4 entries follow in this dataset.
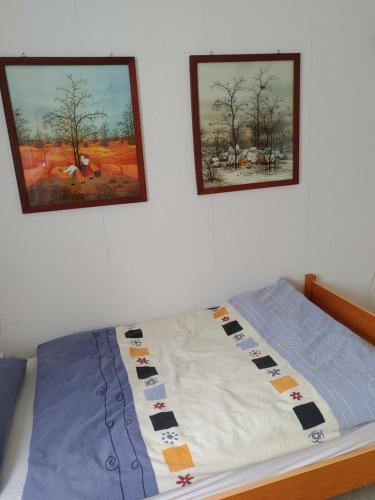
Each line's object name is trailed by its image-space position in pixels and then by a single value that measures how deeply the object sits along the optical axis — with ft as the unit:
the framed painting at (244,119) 6.19
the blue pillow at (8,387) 4.32
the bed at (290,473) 3.89
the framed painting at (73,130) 5.48
